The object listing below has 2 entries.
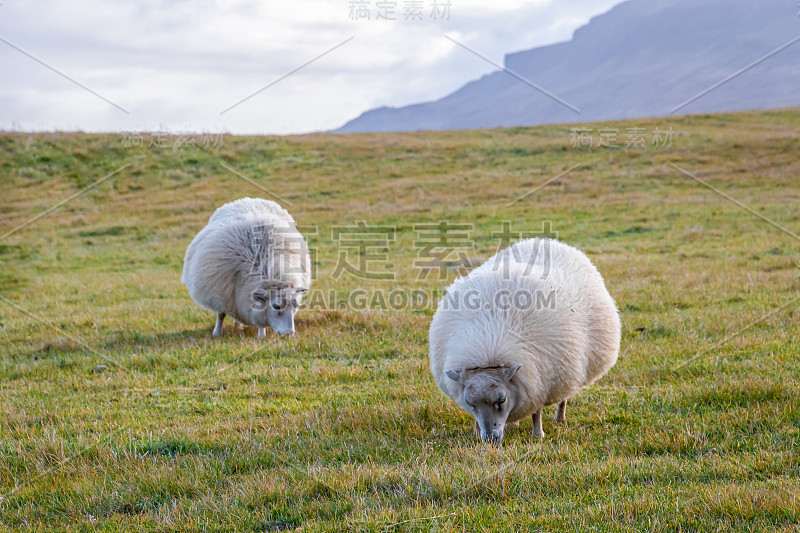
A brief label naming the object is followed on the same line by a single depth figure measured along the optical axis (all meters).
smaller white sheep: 10.55
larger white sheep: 5.75
